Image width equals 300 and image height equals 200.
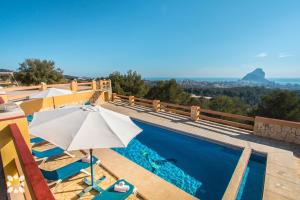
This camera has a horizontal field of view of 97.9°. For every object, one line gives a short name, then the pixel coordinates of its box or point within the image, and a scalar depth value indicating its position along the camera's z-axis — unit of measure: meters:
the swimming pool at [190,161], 3.71
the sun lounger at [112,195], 2.44
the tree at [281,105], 15.29
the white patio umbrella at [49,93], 6.25
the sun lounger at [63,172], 2.82
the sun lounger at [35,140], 4.52
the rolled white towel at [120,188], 2.59
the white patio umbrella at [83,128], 2.29
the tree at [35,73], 18.40
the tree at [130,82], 18.24
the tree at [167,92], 20.80
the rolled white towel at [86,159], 3.38
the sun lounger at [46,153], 3.62
